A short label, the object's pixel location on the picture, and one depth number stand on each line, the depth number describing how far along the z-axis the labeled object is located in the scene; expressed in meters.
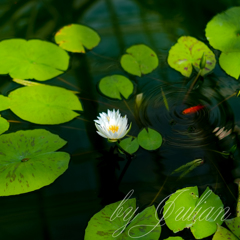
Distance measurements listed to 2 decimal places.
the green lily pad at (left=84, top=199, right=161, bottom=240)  2.17
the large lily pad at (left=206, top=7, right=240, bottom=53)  2.63
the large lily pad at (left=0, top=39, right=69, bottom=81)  2.52
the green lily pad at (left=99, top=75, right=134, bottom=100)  2.48
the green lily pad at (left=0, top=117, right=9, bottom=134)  2.36
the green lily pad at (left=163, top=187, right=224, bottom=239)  2.20
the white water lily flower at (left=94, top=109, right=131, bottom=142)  2.26
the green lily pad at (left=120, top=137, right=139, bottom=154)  2.33
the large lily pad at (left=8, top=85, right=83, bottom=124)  2.40
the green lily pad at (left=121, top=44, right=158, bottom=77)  2.56
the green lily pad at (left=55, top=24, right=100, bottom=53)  2.63
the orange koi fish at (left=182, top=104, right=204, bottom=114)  2.44
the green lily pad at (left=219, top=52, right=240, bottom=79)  2.55
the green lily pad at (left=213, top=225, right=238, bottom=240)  2.18
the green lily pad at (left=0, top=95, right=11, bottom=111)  2.41
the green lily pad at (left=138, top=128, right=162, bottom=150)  2.34
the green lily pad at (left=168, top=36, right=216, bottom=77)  2.57
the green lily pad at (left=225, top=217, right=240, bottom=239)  2.19
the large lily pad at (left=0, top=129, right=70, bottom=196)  2.25
